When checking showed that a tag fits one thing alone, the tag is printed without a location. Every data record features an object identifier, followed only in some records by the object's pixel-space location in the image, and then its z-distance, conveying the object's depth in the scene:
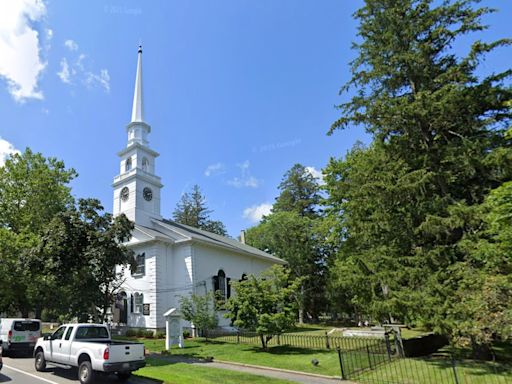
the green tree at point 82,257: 15.60
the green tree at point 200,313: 21.11
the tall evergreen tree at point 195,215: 62.64
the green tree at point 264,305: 16.52
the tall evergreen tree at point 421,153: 12.50
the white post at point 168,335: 18.86
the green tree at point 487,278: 9.03
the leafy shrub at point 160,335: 23.64
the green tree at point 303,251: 40.41
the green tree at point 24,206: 23.75
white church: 25.66
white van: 16.97
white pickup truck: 10.16
